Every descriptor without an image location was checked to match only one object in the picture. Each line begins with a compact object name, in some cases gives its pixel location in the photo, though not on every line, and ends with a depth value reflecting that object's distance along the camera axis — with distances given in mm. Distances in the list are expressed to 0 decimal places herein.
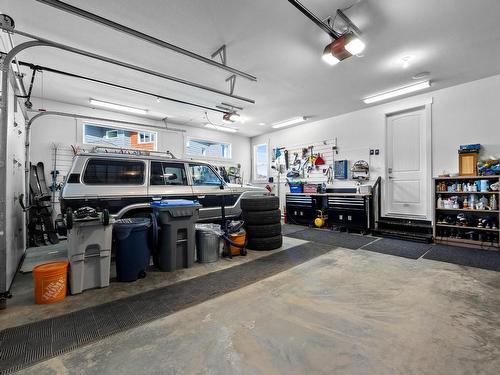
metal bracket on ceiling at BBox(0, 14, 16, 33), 2268
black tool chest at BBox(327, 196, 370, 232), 5824
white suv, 3369
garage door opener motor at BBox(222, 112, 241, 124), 6188
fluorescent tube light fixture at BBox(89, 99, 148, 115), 5672
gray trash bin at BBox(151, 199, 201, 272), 3211
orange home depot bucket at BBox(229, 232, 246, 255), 3920
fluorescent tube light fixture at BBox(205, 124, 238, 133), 8172
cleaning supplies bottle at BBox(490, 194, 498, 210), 4341
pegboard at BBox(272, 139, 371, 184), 6672
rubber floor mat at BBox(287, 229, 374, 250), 4816
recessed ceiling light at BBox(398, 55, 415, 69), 3928
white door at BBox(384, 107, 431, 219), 5504
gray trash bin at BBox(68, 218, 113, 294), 2592
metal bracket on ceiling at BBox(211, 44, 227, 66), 3645
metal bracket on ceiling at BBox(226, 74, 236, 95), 4528
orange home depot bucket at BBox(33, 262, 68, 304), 2387
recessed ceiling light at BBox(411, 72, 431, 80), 4492
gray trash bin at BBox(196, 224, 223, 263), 3650
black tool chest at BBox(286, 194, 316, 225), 6929
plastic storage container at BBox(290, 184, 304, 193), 7410
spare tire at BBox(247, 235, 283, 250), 4234
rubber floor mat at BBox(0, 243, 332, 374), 1692
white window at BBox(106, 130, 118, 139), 6584
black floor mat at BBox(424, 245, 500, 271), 3501
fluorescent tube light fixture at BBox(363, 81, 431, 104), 4922
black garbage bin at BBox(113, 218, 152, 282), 2879
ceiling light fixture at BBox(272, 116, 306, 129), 7429
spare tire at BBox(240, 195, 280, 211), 4203
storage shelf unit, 4363
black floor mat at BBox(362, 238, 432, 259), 4126
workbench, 5875
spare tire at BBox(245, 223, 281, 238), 4250
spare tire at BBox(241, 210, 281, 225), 4216
